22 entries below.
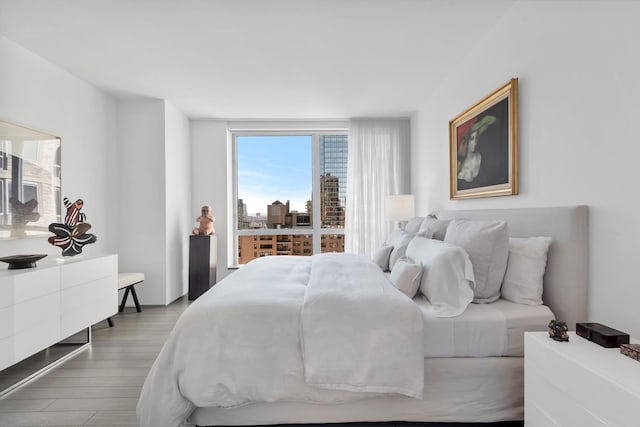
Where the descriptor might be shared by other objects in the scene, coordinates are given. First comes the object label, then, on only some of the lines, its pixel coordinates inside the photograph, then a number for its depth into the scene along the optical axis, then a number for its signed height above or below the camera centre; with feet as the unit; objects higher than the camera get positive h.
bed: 5.04 -2.37
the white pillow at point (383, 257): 9.18 -1.33
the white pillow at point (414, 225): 10.33 -0.48
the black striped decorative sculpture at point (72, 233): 9.05 -0.57
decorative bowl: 7.18 -1.08
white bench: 10.92 -2.45
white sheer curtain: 15.65 +1.61
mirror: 8.09 +0.86
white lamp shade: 13.24 +0.12
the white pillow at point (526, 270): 5.76 -1.10
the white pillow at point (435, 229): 8.20 -0.48
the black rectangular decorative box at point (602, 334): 4.11 -1.63
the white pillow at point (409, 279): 6.22 -1.32
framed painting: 7.27 +1.67
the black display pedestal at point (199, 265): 13.82 -2.27
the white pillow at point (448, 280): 5.52 -1.24
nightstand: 3.29 -1.99
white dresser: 6.52 -2.13
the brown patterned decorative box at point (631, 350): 3.76 -1.66
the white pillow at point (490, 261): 6.07 -0.95
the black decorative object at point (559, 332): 4.35 -1.64
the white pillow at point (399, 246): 8.66 -0.98
